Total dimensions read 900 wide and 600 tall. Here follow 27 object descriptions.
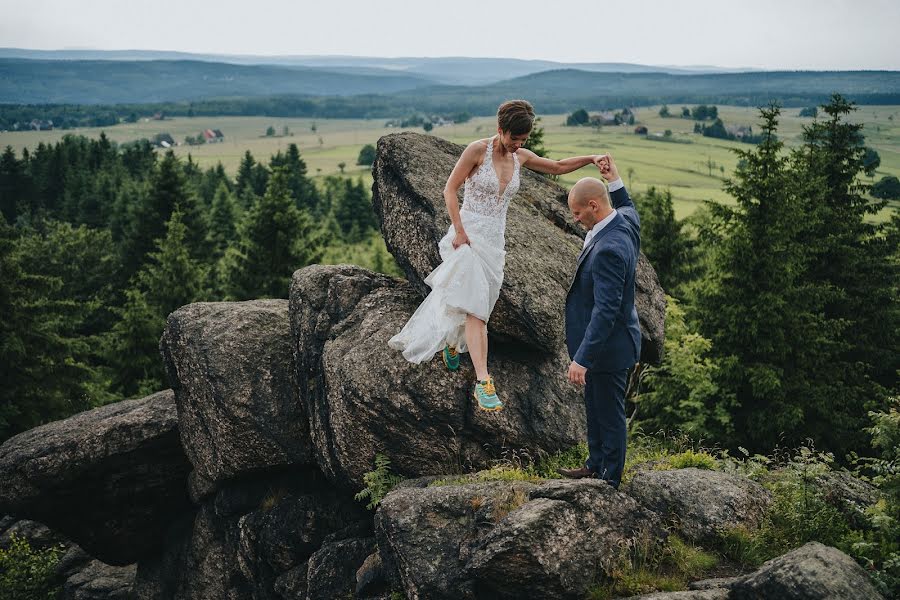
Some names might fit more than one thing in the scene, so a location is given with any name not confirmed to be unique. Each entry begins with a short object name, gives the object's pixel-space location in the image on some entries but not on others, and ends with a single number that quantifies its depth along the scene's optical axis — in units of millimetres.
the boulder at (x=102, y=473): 15172
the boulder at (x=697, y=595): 6812
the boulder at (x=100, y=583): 17688
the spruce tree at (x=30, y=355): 27703
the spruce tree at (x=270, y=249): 36281
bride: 9695
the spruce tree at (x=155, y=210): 48938
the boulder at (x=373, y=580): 9742
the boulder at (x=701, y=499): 8352
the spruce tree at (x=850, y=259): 24922
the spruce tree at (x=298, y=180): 99812
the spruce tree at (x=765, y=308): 22891
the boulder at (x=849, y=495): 7699
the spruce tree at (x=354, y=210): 96750
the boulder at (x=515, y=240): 11250
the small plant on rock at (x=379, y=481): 10820
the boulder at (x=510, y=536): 7555
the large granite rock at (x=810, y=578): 6211
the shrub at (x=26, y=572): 18859
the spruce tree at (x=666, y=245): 39969
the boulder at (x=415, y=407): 10859
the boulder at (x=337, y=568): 10781
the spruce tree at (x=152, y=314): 32781
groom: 7625
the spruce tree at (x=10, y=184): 80438
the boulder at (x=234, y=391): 13273
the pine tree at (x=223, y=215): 68625
